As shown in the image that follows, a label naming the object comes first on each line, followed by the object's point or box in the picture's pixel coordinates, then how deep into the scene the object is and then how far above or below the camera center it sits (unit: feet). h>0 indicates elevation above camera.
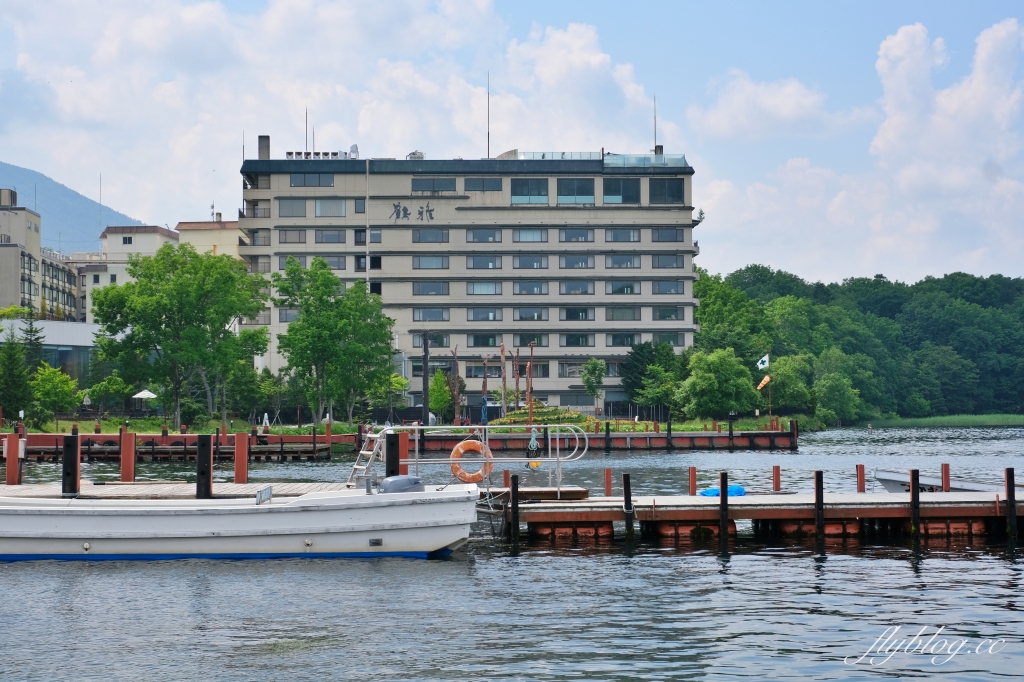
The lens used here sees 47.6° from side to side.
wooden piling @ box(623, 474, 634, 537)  109.19 -8.12
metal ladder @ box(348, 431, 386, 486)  103.86 -3.58
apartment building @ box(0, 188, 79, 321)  478.59 +65.12
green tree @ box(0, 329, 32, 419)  276.62 +8.36
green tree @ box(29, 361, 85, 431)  288.51 +6.30
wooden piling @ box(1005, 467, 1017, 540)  110.48 -8.63
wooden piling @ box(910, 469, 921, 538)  110.63 -8.32
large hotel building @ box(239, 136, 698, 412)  447.83 +66.29
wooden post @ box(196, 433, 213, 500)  103.35 -4.70
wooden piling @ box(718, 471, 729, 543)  109.09 -8.78
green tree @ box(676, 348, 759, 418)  377.91 +9.80
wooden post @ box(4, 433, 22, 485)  120.10 -4.33
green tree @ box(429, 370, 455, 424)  383.04 +6.58
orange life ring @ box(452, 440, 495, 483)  109.50 -4.57
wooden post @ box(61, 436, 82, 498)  104.37 -4.59
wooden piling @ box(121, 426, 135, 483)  121.60 -4.41
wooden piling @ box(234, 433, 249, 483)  118.19 -4.30
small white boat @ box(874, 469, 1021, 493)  130.60 -7.75
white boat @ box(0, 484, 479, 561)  99.19 -9.36
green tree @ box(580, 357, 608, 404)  424.05 +15.42
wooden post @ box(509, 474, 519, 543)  107.96 -9.62
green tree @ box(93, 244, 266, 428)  290.76 +26.60
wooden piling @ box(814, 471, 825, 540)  110.73 -8.91
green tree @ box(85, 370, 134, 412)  291.58 +7.61
